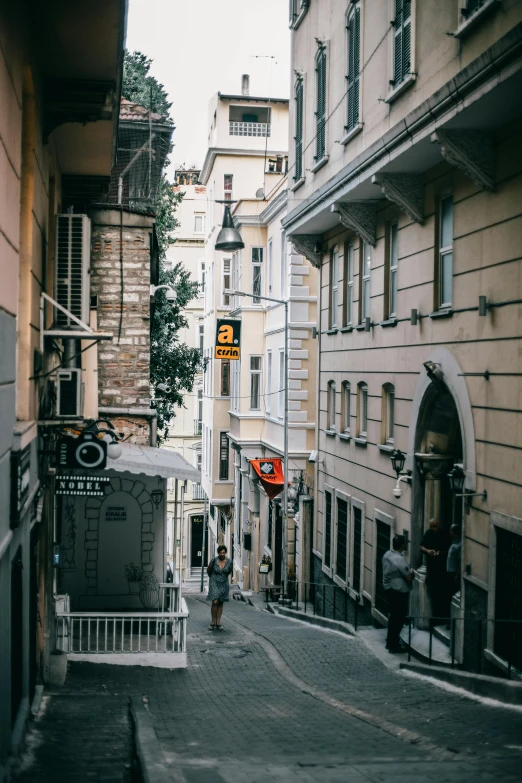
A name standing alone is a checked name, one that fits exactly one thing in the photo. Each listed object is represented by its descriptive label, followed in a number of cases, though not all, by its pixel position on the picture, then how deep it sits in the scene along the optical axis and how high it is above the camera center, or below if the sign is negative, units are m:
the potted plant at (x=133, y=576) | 17.06 -3.61
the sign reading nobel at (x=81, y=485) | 12.41 -1.46
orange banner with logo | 29.11 -3.01
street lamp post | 26.07 -3.36
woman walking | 18.23 -3.98
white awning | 14.51 -1.42
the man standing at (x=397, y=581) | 14.61 -3.10
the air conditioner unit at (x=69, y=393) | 11.99 -0.25
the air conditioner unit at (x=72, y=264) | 12.48 +1.45
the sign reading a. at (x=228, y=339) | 32.19 +1.29
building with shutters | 12.11 +1.70
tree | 29.34 +1.76
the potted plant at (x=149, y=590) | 16.95 -3.84
